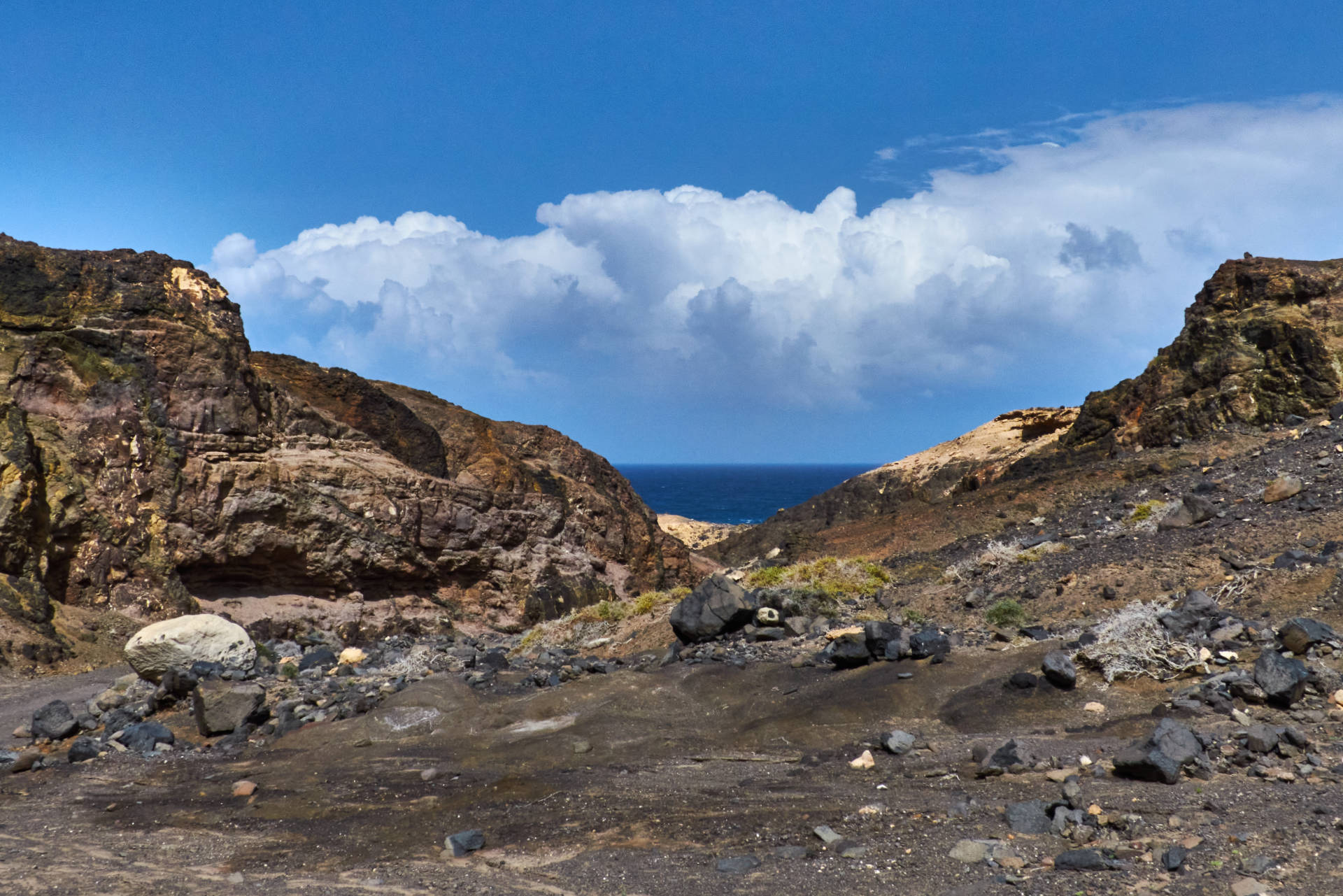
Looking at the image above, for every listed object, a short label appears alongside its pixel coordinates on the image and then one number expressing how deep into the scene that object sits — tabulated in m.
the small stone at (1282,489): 14.80
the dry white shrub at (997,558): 15.91
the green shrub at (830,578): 15.57
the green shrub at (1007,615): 11.87
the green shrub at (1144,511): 17.05
